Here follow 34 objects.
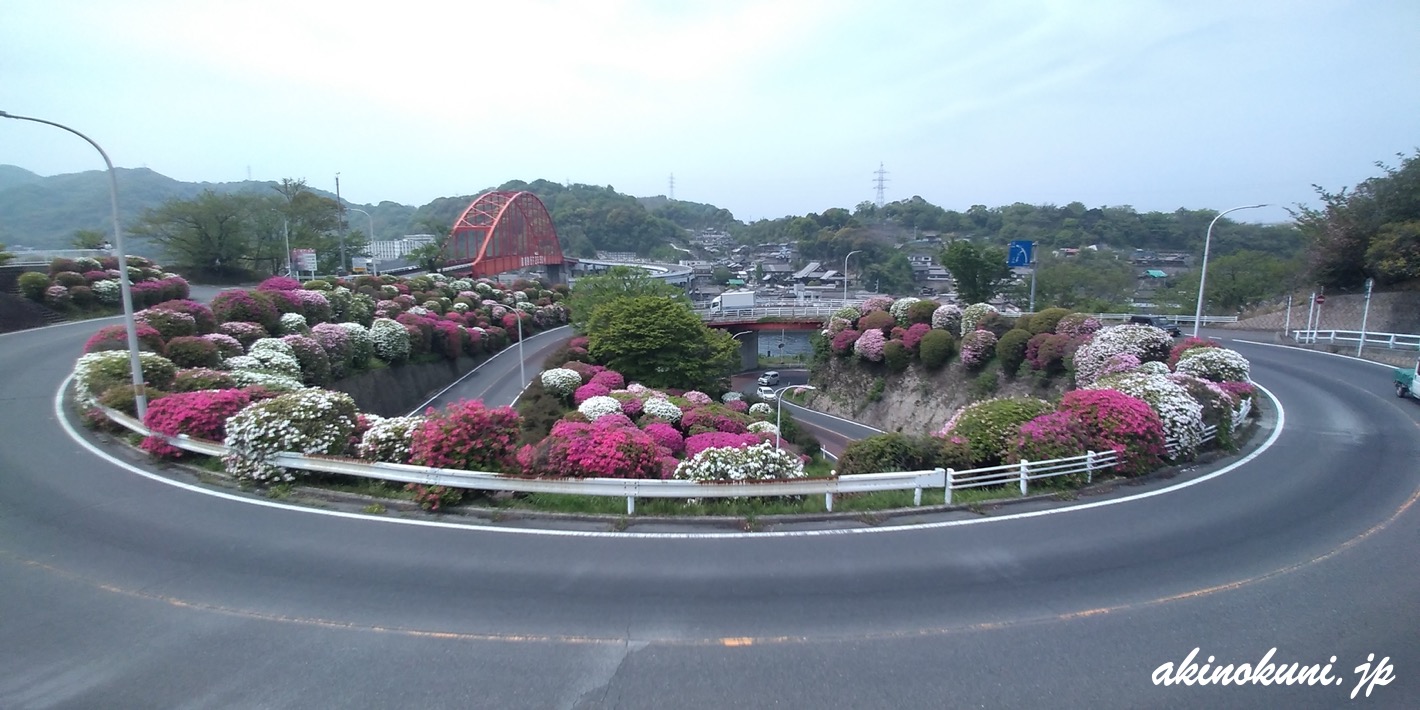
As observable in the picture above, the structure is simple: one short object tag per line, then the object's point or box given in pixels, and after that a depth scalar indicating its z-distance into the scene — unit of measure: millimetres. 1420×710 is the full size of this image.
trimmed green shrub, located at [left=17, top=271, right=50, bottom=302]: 25766
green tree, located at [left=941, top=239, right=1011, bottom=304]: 41312
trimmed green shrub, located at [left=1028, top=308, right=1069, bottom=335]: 24859
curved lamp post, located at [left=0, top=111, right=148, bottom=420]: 11711
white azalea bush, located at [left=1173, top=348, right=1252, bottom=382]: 17141
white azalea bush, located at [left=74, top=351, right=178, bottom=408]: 14000
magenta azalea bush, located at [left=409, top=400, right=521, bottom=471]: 9633
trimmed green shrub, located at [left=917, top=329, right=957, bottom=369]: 28219
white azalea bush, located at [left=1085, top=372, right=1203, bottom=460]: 12492
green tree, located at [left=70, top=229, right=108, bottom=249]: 49175
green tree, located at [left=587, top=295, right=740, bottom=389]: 31641
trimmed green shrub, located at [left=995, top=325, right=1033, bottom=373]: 24750
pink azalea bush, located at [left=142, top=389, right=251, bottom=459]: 11000
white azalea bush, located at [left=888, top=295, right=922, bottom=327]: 32153
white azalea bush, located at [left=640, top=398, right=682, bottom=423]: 18656
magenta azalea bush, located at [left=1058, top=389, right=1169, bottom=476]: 11570
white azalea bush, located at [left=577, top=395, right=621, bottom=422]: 19062
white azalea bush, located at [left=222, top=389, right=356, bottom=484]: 10008
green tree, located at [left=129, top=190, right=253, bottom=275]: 42812
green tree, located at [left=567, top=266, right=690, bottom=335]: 42062
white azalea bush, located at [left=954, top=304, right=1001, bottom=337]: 27594
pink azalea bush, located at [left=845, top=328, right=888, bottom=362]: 31328
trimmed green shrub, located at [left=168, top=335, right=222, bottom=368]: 16734
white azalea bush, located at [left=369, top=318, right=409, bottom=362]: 28859
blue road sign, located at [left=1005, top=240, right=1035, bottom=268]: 40094
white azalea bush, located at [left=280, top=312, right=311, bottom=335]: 24109
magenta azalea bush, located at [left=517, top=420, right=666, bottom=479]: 9695
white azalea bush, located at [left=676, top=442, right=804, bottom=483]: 9766
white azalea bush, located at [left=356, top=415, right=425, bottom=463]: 10258
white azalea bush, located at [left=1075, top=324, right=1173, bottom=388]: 19906
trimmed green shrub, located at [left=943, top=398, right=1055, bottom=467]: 11648
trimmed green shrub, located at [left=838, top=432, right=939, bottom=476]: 11617
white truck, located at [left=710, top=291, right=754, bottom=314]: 53688
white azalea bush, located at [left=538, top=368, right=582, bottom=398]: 25938
